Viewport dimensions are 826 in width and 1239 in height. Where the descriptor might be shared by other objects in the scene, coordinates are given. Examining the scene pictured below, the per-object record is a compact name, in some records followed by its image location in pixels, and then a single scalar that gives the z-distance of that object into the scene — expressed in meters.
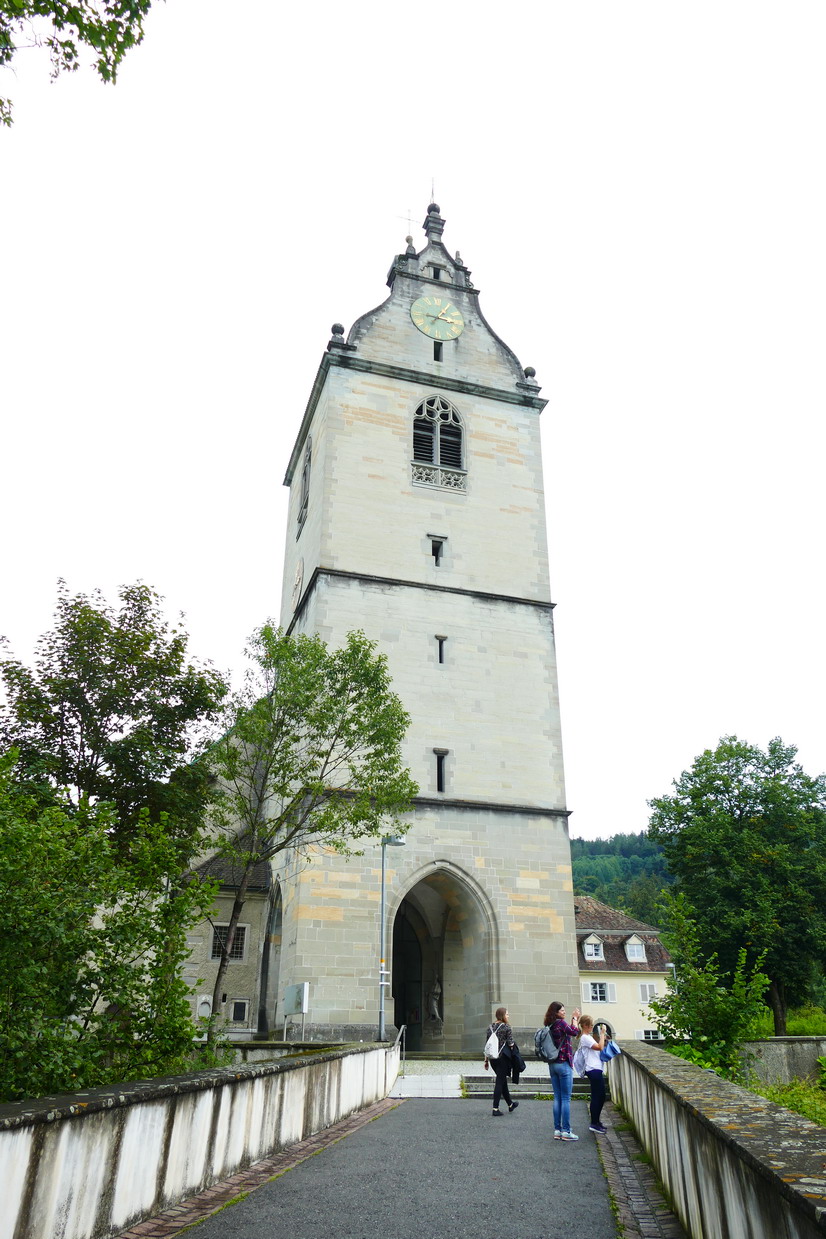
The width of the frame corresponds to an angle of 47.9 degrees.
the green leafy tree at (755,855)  30.77
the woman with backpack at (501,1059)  12.25
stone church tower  22.22
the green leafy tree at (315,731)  17.67
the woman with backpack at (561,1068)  9.98
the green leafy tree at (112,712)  19.75
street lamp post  19.31
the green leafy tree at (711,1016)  13.49
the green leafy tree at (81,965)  6.48
